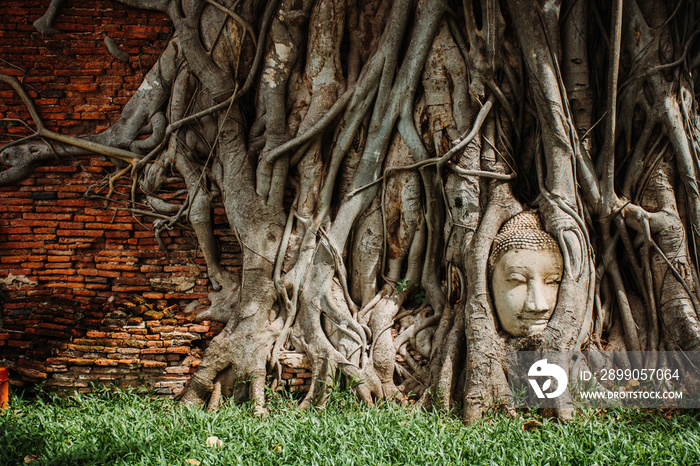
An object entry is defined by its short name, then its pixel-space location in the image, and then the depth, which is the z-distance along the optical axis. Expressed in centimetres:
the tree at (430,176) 320
